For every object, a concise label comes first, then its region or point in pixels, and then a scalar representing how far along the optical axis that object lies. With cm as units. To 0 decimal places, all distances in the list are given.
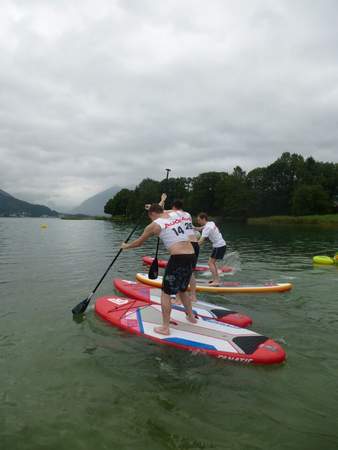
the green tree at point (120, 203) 12471
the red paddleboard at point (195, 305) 777
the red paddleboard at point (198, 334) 603
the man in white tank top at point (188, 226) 687
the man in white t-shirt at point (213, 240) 1167
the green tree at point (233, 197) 8975
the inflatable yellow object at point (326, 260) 1674
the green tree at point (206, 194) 10256
